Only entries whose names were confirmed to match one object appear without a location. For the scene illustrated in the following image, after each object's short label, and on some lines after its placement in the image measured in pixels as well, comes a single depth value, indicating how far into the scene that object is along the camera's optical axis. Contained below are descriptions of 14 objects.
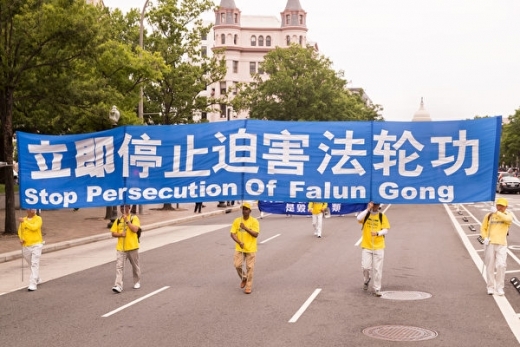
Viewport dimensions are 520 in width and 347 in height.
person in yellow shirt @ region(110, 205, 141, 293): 13.70
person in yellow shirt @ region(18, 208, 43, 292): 14.14
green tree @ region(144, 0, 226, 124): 39.56
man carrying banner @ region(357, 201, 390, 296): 13.23
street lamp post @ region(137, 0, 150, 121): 31.97
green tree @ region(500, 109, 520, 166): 96.75
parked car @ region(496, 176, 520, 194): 63.28
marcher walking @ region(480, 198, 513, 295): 13.06
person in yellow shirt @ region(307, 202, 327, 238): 23.73
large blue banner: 13.05
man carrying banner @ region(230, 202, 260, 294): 13.42
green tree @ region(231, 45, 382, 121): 67.50
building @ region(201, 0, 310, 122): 115.19
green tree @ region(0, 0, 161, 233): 22.78
